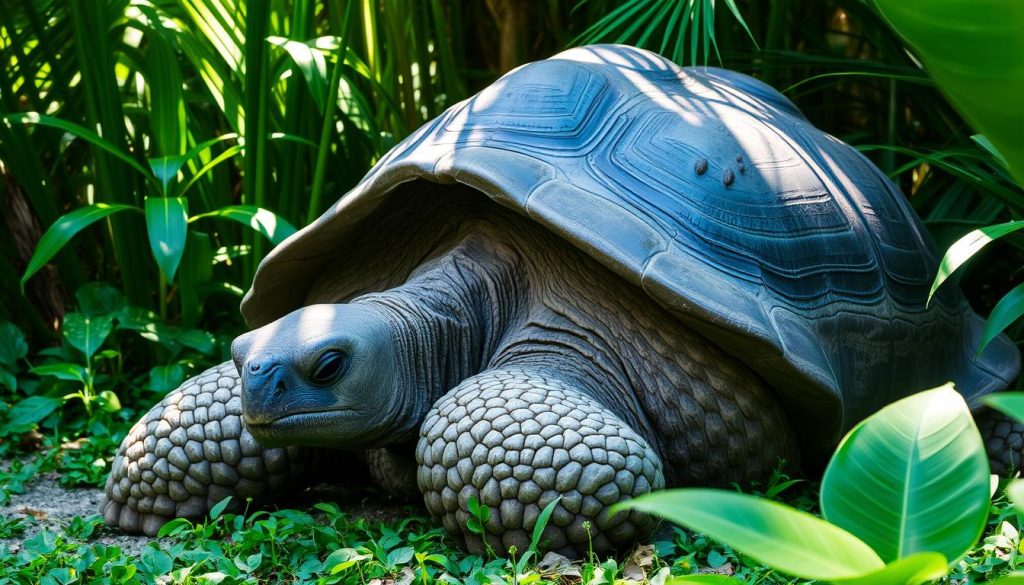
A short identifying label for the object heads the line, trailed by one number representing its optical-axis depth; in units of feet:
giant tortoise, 7.20
